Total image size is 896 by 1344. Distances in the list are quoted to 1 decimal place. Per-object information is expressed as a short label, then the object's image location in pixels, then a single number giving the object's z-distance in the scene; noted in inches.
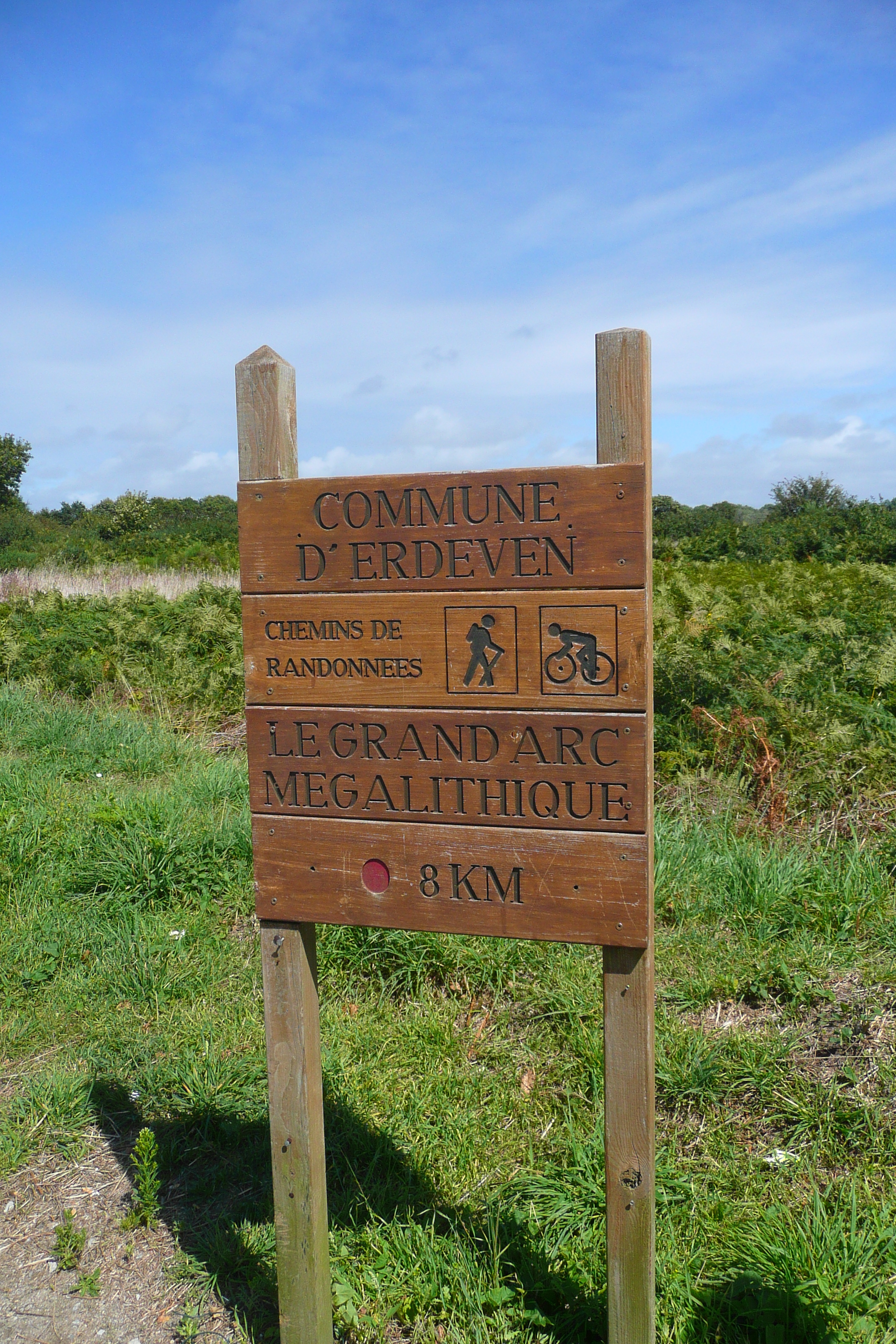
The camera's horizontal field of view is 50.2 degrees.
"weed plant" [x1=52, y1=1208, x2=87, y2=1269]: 100.5
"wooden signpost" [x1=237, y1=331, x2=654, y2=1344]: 77.0
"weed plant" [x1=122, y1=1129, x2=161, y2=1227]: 98.1
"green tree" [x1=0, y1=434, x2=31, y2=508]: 1872.5
